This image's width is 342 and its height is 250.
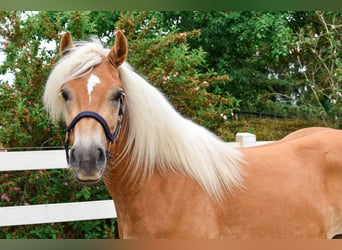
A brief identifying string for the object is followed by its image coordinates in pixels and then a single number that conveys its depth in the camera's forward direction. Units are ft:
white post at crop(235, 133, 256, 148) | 10.53
